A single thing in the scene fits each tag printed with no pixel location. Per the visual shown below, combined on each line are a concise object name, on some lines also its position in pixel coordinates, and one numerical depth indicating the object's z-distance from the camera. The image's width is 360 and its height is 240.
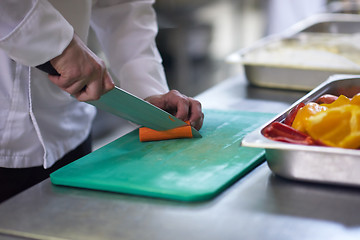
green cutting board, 1.39
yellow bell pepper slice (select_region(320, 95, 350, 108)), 1.48
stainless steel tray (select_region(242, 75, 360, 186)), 1.32
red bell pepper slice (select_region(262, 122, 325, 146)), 1.40
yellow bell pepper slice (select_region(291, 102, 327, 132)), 1.42
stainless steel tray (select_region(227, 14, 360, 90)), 1.95
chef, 1.45
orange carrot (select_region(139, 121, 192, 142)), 1.61
